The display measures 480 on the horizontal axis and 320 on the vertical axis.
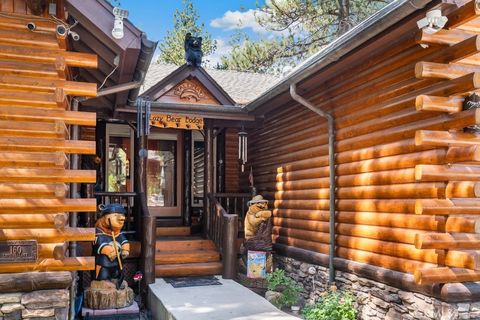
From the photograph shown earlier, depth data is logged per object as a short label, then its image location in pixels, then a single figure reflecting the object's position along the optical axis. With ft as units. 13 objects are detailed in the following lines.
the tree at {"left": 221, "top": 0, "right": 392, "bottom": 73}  61.87
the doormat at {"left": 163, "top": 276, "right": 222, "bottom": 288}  27.76
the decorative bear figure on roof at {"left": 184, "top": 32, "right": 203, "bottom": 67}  34.63
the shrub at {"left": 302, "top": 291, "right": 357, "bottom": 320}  21.56
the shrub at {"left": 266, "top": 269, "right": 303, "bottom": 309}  26.58
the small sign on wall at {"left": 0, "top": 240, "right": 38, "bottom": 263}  17.42
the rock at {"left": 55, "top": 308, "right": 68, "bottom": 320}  18.03
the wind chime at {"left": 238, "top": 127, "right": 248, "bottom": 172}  36.29
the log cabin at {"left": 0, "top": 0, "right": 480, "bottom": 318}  17.04
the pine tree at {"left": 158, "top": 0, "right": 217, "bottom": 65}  104.17
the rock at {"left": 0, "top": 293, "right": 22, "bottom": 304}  17.33
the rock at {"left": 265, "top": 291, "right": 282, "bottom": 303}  26.54
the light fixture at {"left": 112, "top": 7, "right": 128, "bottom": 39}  18.75
